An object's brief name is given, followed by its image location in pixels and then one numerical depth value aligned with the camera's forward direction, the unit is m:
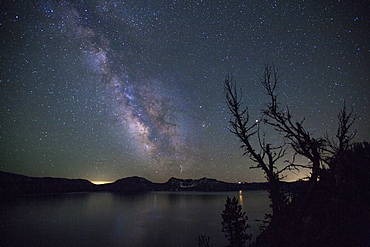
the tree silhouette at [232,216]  17.37
